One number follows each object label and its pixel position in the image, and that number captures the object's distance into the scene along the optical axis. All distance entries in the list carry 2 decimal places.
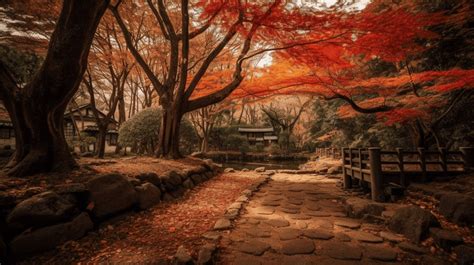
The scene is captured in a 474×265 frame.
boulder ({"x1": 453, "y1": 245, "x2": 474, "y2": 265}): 2.74
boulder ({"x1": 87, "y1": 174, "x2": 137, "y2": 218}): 4.09
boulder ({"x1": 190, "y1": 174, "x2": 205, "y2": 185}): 8.30
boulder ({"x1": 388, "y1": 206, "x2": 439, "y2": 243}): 3.57
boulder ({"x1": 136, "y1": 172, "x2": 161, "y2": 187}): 5.65
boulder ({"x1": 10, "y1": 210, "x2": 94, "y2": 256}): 3.00
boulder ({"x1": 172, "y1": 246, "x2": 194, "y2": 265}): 2.83
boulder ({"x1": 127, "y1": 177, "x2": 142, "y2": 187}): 5.13
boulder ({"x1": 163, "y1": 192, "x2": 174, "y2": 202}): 6.09
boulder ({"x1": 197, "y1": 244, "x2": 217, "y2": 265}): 2.88
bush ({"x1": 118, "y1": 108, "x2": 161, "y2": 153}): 14.17
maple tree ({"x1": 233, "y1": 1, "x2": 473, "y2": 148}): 7.37
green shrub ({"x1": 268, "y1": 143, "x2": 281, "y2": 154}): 30.42
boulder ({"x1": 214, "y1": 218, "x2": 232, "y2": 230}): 4.13
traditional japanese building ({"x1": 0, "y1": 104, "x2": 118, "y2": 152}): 19.55
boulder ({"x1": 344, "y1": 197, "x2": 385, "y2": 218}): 4.73
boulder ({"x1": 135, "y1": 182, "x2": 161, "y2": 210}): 5.11
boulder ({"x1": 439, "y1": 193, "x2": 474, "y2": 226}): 3.98
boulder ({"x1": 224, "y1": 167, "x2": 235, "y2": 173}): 12.95
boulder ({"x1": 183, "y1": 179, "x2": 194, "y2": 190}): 7.43
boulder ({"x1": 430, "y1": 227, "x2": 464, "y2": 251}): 3.21
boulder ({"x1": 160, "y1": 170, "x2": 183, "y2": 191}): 6.40
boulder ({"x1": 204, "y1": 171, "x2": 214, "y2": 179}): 9.75
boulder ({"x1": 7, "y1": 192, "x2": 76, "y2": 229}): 3.08
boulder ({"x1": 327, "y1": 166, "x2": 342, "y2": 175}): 12.03
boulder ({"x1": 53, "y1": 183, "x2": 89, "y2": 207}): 3.74
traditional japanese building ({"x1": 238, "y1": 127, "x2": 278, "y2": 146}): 38.80
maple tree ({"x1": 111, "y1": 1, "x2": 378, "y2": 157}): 7.55
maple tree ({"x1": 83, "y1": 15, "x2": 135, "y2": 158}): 12.14
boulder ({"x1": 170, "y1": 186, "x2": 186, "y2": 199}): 6.61
